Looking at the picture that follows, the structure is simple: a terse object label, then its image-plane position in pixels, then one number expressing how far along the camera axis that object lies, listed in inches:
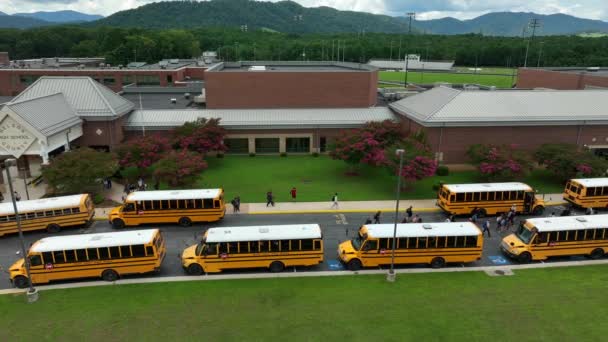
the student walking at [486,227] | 1154.4
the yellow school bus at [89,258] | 900.0
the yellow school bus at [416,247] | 964.0
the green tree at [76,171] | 1355.8
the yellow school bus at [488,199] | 1278.3
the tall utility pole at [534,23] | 3629.4
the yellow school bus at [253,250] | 942.4
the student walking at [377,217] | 1194.3
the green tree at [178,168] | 1380.4
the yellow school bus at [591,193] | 1321.4
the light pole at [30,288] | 840.9
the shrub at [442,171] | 1720.0
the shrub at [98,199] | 1430.9
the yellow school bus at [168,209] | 1208.2
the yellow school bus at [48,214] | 1152.8
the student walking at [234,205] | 1327.5
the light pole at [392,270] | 912.4
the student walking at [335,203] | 1377.1
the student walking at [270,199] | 1381.6
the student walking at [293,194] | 1438.2
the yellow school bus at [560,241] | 1005.8
